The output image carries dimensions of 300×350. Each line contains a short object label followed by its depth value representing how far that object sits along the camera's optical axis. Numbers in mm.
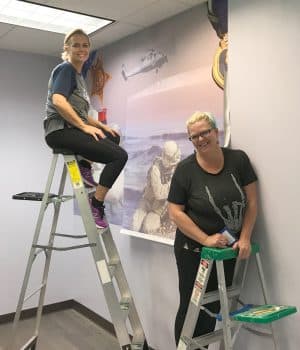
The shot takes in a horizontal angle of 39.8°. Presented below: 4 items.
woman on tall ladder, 2180
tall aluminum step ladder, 2203
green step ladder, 1802
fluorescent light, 2600
